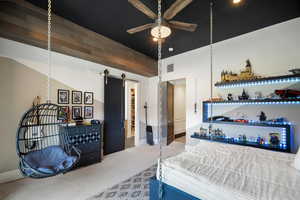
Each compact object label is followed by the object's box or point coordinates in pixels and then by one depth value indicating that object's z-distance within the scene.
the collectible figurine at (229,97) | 3.14
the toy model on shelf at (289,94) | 2.37
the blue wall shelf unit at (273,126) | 2.41
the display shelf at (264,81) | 2.40
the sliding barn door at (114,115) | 3.77
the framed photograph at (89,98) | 3.43
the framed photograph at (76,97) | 3.22
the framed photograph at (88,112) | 3.42
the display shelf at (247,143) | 2.45
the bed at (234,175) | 1.03
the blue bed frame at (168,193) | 1.25
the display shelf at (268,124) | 2.43
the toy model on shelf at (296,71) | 2.32
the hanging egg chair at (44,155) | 1.46
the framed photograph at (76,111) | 3.19
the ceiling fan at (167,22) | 1.70
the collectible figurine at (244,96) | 2.92
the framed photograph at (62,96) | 3.00
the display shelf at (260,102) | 2.35
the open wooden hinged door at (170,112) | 4.76
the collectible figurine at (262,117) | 2.74
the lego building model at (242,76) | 2.88
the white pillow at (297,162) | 1.37
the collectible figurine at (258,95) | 2.81
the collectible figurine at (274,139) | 2.57
